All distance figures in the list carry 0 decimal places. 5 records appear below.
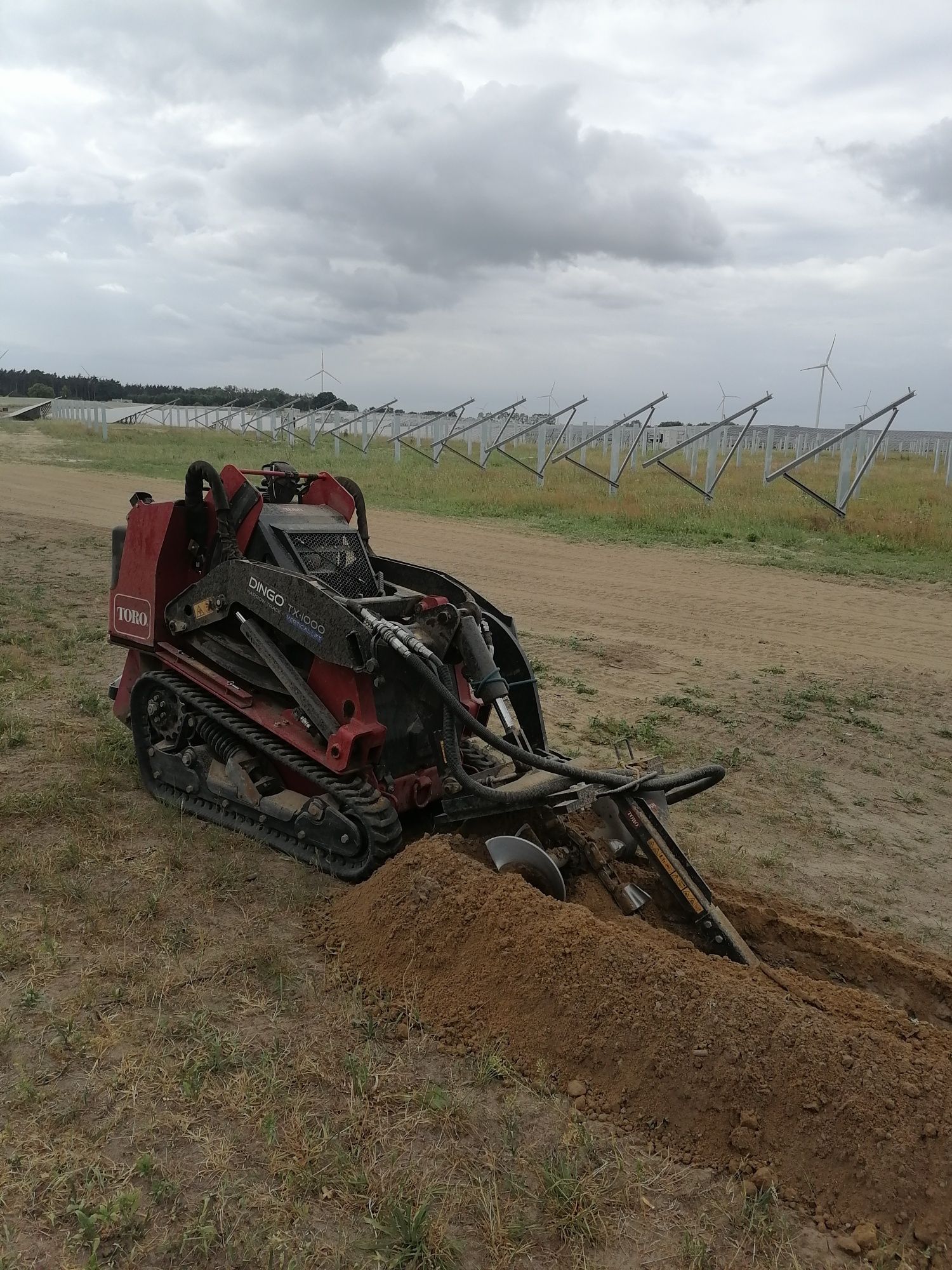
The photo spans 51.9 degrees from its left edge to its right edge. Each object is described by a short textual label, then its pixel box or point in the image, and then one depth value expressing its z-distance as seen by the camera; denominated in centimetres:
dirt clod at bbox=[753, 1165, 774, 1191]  290
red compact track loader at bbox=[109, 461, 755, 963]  423
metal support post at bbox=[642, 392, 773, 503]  2188
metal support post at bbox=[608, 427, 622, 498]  2502
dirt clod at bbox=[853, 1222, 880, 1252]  271
